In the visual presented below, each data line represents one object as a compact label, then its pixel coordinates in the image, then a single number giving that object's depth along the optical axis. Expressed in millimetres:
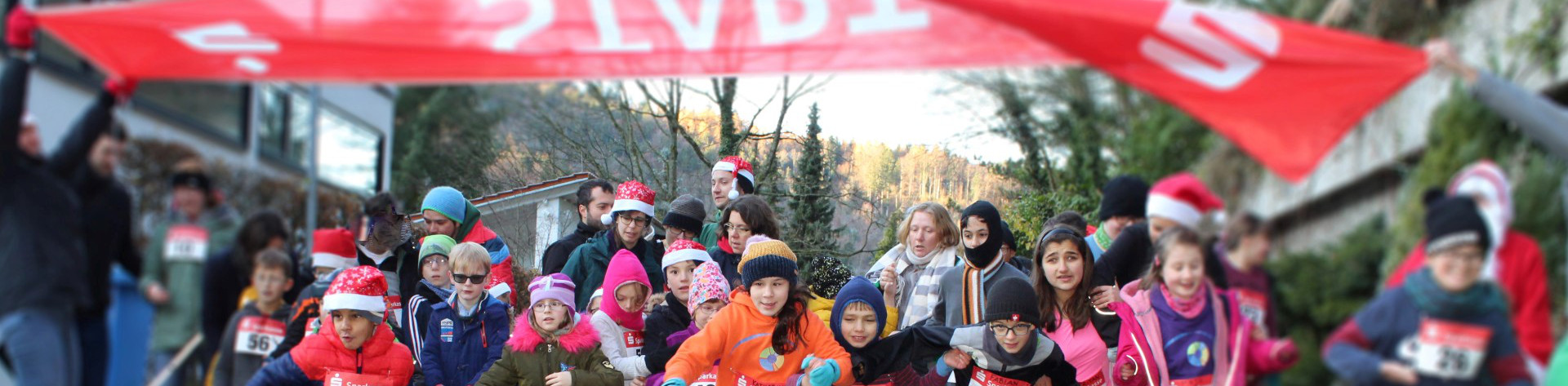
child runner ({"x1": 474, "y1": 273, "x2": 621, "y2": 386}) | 6230
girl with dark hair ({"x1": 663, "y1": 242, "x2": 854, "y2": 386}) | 5816
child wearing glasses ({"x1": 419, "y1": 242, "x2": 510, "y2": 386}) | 6531
